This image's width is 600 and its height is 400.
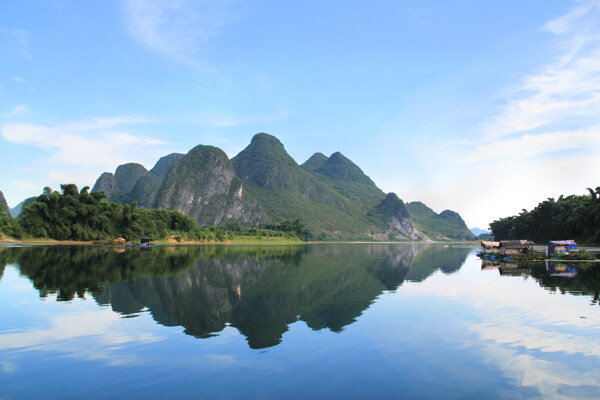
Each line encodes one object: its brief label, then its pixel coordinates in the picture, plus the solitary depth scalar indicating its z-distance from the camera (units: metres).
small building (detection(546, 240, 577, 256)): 51.78
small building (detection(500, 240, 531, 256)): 58.03
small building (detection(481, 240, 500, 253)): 72.00
